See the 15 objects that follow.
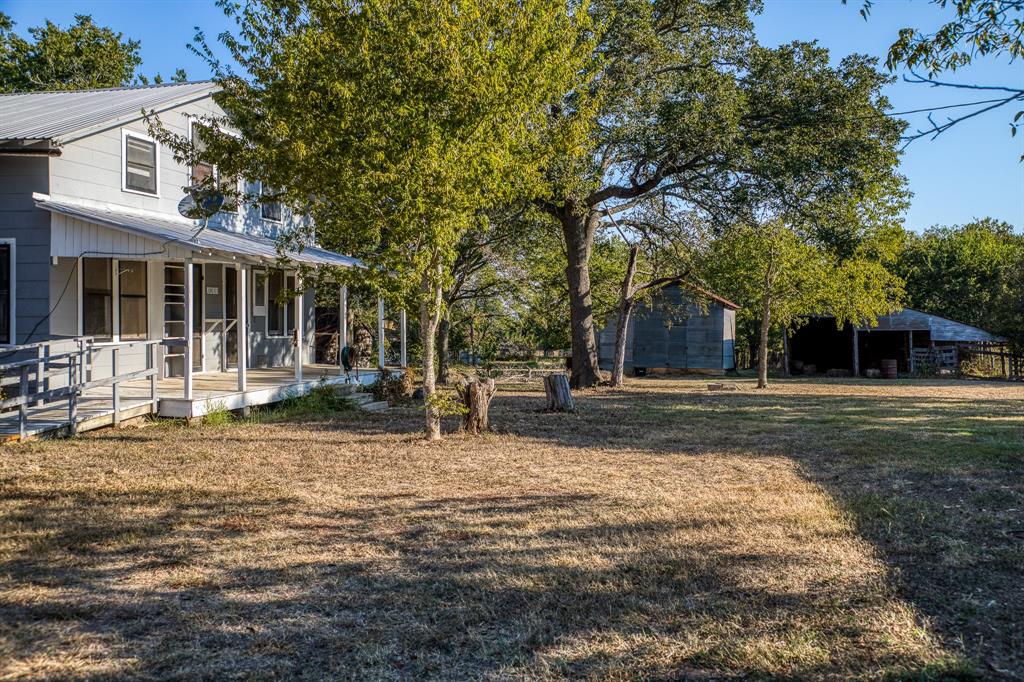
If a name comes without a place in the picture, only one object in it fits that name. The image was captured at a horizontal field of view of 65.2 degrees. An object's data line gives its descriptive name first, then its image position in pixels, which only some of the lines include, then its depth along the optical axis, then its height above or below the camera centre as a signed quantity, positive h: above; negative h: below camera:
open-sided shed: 34.84 +0.57
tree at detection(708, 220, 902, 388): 22.92 +2.38
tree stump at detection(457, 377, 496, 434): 12.52 -0.64
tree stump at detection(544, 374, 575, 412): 16.03 -0.65
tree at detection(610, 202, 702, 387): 22.41 +3.19
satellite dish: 12.39 +2.62
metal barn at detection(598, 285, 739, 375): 35.12 +0.82
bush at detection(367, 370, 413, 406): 16.83 -0.53
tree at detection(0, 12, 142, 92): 31.19 +12.28
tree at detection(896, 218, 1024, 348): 44.69 +4.50
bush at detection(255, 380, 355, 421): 14.32 -0.74
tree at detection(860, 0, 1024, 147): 4.89 +1.96
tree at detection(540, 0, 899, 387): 16.98 +5.38
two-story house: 12.15 +1.97
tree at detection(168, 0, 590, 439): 9.99 +3.25
